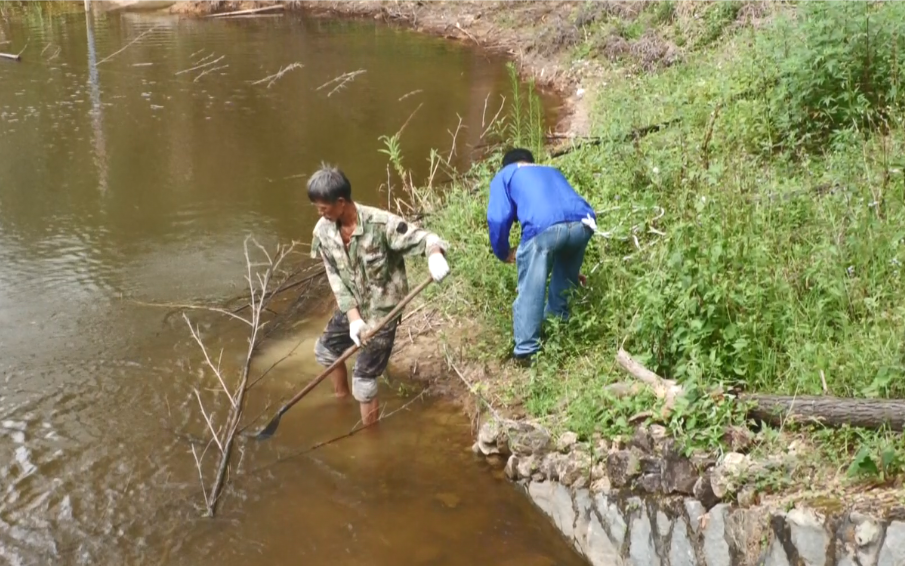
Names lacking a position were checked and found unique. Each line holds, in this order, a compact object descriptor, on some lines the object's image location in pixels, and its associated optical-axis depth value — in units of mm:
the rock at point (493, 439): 4418
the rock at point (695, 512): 3359
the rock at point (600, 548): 3664
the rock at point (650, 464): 3598
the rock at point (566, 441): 4012
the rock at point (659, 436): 3609
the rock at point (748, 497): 3218
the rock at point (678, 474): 3465
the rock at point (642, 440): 3678
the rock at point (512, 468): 4242
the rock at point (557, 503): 3914
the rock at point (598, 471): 3828
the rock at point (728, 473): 3283
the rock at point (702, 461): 3416
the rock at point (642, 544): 3520
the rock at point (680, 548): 3361
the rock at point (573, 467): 3883
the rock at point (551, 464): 4008
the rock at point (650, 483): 3574
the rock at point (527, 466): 4135
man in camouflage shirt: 4070
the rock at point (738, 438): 3419
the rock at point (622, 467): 3668
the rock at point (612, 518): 3654
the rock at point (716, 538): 3252
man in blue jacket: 4426
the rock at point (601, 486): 3760
